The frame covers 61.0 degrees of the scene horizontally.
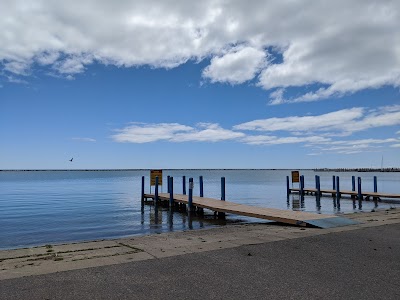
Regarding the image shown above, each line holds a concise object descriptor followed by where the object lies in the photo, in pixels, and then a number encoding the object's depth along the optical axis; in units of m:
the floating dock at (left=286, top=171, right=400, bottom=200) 31.39
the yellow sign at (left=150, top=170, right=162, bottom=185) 28.08
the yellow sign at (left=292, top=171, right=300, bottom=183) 42.39
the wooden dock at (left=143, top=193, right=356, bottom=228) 11.91
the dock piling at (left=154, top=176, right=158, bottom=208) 26.85
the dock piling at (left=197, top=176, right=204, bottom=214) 22.66
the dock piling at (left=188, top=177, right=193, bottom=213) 22.24
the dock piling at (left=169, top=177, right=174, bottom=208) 25.57
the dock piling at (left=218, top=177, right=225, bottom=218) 24.09
